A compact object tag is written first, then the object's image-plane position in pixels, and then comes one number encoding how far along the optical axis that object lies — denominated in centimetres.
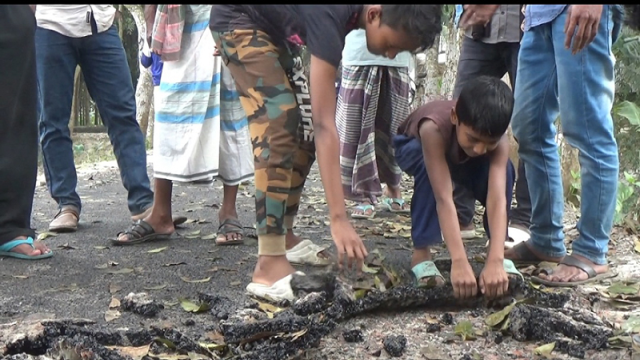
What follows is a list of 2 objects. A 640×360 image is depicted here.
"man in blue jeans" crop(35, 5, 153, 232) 395
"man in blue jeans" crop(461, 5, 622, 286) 284
